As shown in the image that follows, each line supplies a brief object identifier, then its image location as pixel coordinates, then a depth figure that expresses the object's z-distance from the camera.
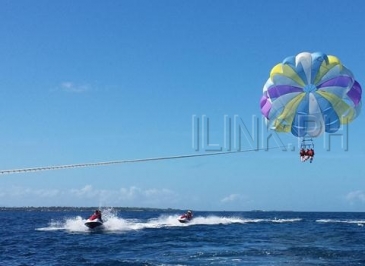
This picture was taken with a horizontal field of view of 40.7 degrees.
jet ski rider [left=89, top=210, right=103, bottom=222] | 38.79
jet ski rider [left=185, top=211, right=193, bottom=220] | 51.83
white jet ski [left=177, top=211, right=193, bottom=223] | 50.94
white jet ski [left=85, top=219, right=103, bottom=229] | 38.06
